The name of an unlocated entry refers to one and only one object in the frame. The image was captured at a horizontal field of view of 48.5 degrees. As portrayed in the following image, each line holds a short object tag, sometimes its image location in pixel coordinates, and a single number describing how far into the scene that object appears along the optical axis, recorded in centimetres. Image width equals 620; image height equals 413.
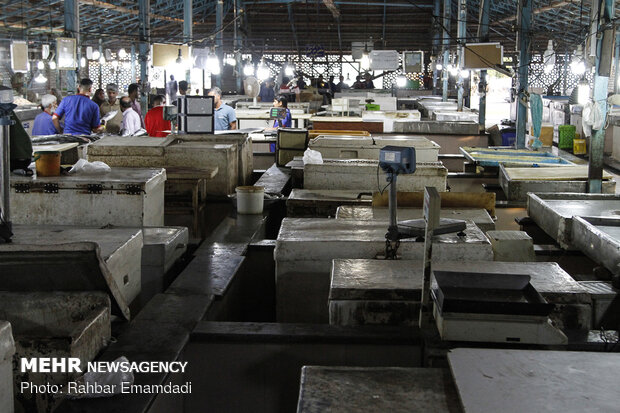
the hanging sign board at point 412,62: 1895
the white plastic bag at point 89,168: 566
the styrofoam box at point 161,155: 714
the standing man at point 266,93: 2175
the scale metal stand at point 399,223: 397
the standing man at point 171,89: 2142
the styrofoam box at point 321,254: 427
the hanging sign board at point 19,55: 1464
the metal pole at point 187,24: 1680
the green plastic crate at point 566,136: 1858
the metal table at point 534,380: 232
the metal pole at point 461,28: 1819
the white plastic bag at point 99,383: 295
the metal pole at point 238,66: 2271
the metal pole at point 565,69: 2945
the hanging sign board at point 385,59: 1783
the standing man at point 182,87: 1137
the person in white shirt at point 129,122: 1066
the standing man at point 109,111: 1098
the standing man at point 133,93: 1184
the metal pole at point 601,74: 772
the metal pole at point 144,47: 1577
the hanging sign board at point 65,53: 1287
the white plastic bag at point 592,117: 785
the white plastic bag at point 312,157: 707
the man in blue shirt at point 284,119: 1359
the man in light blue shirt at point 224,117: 1113
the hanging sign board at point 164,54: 1341
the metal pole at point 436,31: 2830
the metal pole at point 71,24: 1394
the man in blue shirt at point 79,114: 988
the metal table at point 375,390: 252
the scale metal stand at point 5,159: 380
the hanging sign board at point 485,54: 1303
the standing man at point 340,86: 2555
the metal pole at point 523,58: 1195
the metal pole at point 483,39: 1520
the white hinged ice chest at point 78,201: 525
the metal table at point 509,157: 899
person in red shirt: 1002
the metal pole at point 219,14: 2084
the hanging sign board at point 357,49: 2469
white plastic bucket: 670
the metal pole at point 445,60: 2189
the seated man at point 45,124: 1032
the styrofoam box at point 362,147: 811
